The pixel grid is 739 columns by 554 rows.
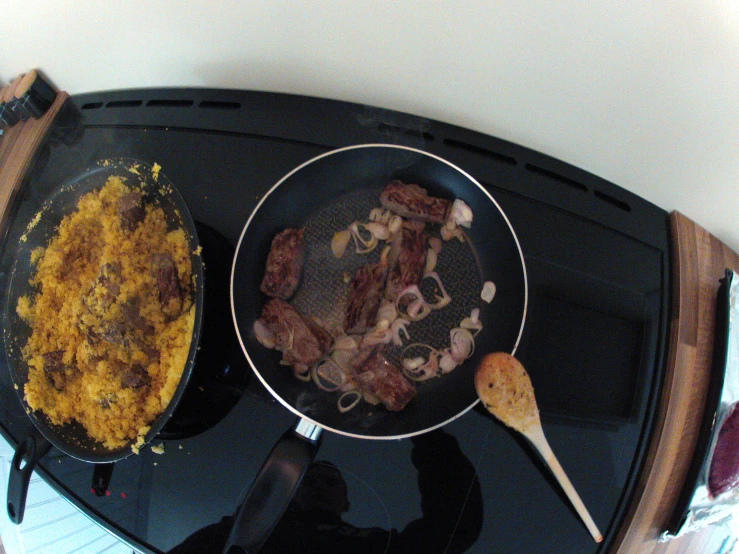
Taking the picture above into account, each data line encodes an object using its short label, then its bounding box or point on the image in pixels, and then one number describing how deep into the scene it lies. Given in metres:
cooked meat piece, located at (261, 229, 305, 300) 0.64
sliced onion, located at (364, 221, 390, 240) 0.68
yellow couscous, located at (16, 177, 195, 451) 0.62
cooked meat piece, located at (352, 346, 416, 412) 0.63
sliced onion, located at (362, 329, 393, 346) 0.66
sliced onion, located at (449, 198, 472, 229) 0.66
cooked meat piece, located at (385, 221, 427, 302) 0.65
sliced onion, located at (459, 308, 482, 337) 0.66
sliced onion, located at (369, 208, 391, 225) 0.69
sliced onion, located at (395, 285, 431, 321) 0.66
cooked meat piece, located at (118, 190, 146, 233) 0.66
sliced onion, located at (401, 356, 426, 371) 0.65
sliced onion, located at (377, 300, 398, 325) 0.66
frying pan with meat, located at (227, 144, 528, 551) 0.64
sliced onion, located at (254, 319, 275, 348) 0.65
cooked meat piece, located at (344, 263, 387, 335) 0.65
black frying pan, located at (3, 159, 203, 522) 0.60
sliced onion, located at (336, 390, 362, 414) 0.65
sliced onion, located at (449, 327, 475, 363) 0.65
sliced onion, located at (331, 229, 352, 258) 0.68
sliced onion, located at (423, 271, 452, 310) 0.66
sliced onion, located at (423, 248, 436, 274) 0.67
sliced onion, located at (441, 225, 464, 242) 0.68
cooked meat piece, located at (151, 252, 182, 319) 0.61
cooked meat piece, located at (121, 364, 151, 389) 0.63
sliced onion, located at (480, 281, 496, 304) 0.66
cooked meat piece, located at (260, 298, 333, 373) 0.64
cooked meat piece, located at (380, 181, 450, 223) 0.66
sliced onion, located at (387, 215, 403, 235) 0.68
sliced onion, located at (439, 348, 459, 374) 0.65
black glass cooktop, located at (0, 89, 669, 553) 0.63
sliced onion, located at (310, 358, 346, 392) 0.66
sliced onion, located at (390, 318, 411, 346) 0.66
